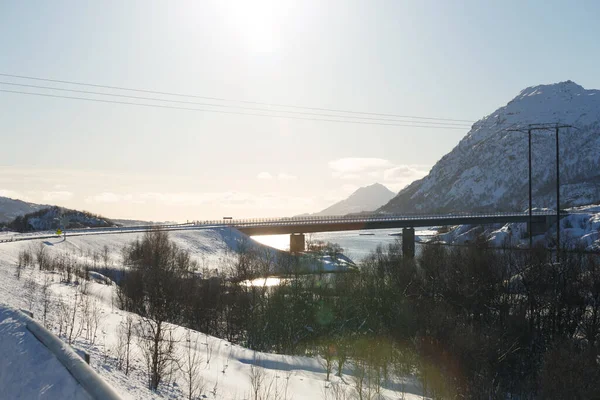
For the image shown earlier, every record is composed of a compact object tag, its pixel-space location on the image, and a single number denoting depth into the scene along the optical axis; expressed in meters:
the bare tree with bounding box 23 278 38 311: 21.69
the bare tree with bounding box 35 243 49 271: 43.47
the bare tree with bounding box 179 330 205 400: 14.02
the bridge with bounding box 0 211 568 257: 103.06
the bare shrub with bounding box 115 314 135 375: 14.49
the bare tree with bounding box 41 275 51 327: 18.16
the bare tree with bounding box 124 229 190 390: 14.37
